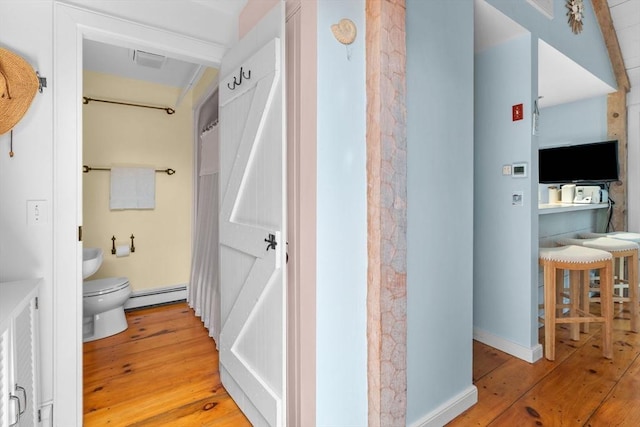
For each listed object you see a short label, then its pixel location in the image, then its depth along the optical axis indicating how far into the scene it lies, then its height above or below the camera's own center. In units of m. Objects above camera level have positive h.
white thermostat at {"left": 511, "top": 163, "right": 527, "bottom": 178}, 2.25 +0.29
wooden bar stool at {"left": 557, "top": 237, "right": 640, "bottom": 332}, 2.56 -0.31
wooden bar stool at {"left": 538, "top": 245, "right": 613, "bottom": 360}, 2.21 -0.46
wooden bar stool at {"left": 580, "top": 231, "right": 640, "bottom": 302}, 3.03 -0.22
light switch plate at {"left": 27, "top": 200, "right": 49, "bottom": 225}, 1.54 +0.01
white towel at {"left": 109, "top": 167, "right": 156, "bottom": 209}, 3.25 +0.25
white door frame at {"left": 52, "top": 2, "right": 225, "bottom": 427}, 1.59 +0.03
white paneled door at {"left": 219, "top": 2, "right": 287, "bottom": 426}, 1.46 -0.05
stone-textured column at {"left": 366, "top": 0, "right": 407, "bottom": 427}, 1.31 +0.02
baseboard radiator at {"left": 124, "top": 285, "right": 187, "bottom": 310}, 3.38 -0.84
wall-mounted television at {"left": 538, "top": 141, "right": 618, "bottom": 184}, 3.57 +0.55
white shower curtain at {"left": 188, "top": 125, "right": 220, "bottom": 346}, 2.75 -0.26
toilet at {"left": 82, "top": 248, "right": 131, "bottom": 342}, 2.67 -0.73
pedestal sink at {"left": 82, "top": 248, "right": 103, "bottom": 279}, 2.46 -0.35
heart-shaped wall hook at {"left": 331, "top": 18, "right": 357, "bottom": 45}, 1.31 +0.71
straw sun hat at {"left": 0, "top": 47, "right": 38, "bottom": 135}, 1.31 +0.50
